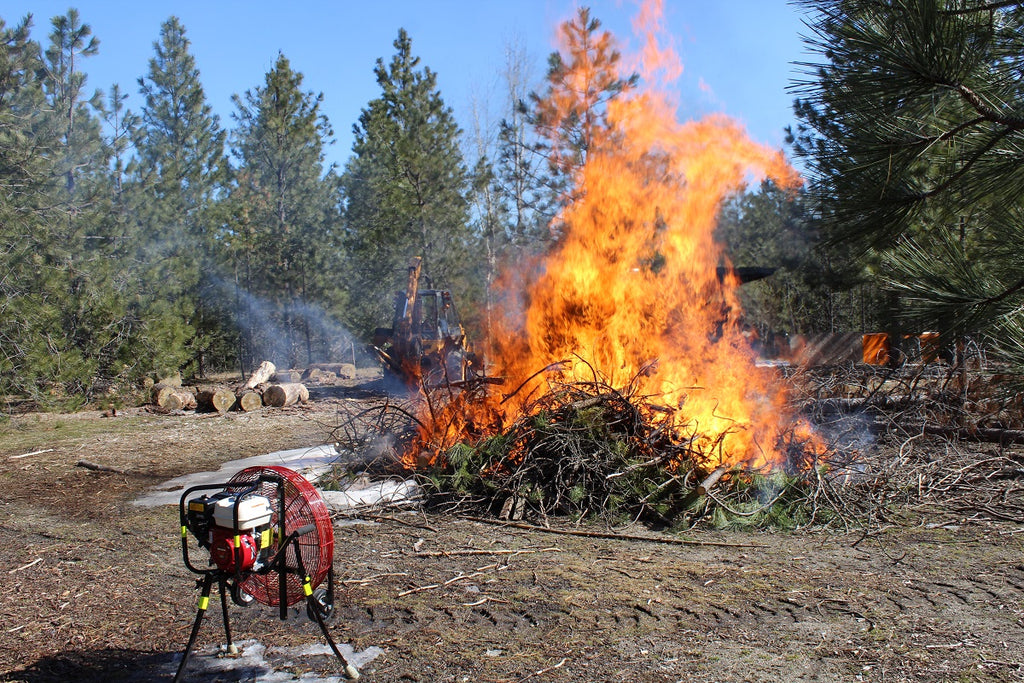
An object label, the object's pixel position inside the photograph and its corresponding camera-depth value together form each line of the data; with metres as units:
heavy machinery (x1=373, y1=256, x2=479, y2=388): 13.70
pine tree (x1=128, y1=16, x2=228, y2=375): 19.00
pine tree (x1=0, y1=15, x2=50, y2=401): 12.91
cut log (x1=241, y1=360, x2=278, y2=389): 17.61
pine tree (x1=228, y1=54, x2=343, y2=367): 27.11
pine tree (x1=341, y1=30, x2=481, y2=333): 24.03
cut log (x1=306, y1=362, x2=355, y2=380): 23.89
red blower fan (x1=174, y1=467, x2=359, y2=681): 3.18
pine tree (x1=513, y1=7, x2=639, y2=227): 11.55
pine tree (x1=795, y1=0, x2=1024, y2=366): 3.22
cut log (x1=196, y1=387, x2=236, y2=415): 15.22
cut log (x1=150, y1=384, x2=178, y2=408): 15.97
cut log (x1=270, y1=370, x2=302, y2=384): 20.43
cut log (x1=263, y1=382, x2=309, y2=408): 16.17
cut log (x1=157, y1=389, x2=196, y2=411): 15.84
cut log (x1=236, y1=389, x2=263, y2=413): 15.49
